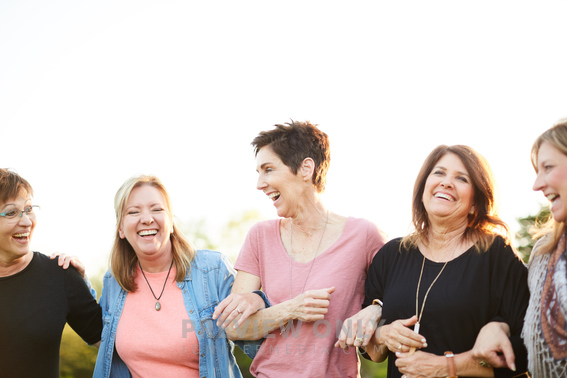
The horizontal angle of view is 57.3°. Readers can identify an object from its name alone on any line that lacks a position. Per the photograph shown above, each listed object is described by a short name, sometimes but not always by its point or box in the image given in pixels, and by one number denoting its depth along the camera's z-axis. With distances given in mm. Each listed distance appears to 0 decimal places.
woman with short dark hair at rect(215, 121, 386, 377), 3256
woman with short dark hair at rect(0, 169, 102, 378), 3357
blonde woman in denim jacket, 3457
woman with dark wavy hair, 2727
